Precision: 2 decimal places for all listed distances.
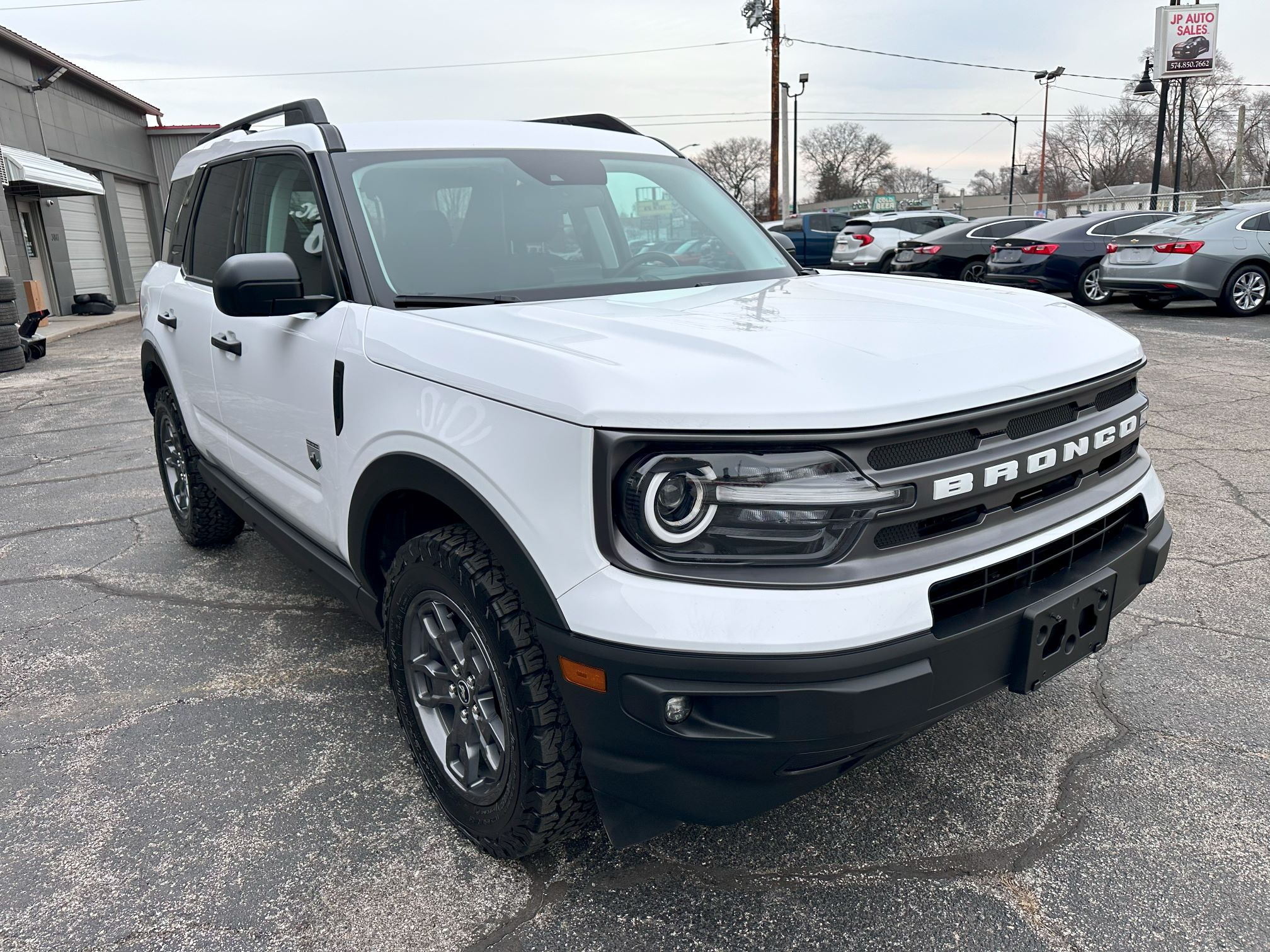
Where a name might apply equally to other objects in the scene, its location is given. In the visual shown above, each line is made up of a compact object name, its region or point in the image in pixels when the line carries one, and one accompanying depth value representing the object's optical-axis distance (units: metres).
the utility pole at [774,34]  29.42
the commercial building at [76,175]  18.33
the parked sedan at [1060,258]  13.92
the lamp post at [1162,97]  25.70
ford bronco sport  1.74
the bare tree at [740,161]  82.81
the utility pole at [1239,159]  57.00
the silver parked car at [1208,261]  12.12
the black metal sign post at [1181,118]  30.82
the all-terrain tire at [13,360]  12.05
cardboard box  17.59
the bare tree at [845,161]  87.81
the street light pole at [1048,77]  48.12
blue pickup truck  23.58
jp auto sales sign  28.81
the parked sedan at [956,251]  15.81
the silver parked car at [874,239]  19.56
